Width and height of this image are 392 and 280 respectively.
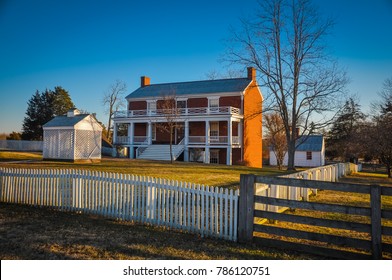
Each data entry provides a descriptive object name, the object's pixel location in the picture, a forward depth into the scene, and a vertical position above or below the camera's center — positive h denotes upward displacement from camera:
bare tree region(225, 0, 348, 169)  21.73 +4.73
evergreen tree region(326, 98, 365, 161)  45.84 +2.53
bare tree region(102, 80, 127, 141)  49.16 +6.68
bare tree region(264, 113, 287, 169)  36.37 +1.86
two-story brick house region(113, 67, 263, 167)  28.91 +2.54
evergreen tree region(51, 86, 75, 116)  39.03 +5.52
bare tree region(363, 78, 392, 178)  18.14 +1.01
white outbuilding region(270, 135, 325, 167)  43.44 -0.38
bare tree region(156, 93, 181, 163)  26.40 +3.22
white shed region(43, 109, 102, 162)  20.67 +0.50
